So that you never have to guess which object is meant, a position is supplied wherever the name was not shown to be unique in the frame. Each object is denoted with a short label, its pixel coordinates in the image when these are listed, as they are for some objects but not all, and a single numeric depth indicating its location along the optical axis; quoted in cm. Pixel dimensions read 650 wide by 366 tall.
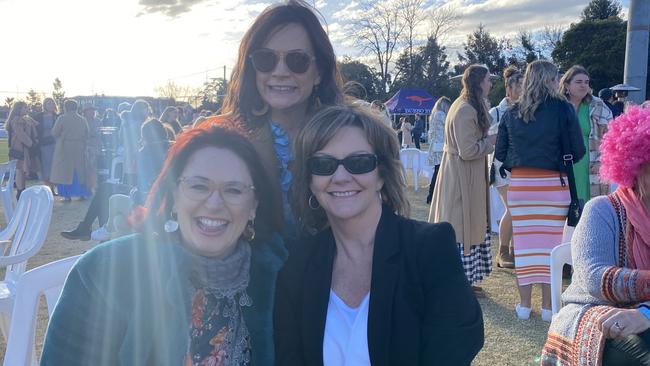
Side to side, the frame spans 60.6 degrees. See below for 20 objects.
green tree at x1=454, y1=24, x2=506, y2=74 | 5191
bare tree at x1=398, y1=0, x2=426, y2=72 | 4465
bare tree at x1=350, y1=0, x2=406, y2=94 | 4498
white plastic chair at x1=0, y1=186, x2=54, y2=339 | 371
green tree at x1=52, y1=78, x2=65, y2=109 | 6962
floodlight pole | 683
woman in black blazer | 184
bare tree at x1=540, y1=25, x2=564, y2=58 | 4981
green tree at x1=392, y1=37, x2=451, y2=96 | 4812
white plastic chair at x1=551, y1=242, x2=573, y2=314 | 287
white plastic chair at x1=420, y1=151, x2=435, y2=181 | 1259
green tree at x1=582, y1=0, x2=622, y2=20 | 4278
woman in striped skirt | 450
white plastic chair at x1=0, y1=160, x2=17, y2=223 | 765
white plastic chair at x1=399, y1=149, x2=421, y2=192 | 1289
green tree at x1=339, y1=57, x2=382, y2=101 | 4209
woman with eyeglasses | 170
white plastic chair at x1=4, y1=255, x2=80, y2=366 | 222
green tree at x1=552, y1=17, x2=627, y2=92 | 3481
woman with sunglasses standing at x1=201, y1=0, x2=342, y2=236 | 221
